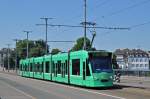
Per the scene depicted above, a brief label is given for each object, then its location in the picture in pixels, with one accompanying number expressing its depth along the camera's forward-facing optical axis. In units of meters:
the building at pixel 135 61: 108.84
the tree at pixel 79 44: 85.69
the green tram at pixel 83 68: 21.19
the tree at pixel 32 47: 103.46
